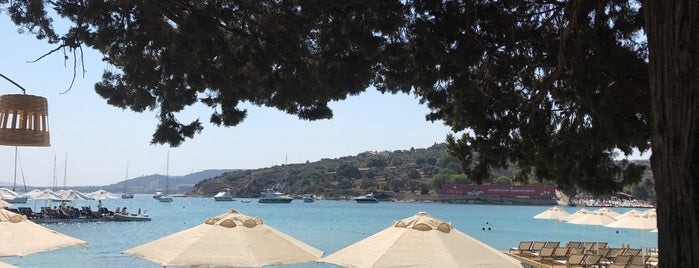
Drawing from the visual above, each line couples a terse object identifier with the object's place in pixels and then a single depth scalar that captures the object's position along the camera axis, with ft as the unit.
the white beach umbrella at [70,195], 142.10
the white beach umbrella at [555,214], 70.18
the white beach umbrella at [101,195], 140.26
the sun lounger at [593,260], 47.98
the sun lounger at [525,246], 58.94
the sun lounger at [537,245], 59.17
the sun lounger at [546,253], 53.47
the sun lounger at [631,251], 54.89
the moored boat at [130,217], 138.10
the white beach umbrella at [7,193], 130.62
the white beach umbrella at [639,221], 54.90
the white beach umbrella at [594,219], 62.85
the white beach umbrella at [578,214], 66.64
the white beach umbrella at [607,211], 64.95
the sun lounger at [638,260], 46.61
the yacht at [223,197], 418.72
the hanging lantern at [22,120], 9.84
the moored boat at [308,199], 406.82
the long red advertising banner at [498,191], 355.15
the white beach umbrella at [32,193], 134.43
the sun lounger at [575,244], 60.36
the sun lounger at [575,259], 48.03
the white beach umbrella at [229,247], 25.64
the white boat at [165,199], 394.93
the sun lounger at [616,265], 44.88
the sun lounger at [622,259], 46.95
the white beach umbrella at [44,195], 136.26
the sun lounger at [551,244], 59.17
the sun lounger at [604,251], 53.35
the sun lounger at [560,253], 53.52
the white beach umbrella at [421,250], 23.04
